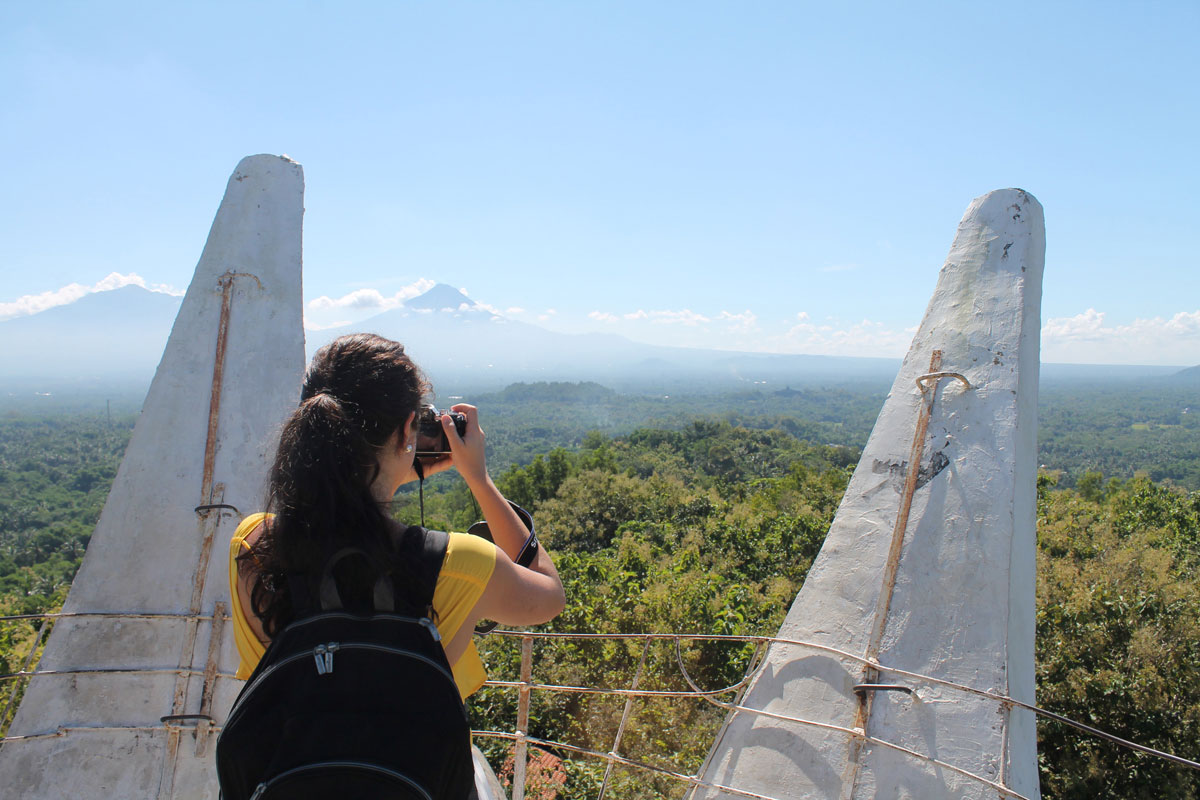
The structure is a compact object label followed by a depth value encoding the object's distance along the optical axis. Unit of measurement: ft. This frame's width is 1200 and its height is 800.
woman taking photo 3.71
